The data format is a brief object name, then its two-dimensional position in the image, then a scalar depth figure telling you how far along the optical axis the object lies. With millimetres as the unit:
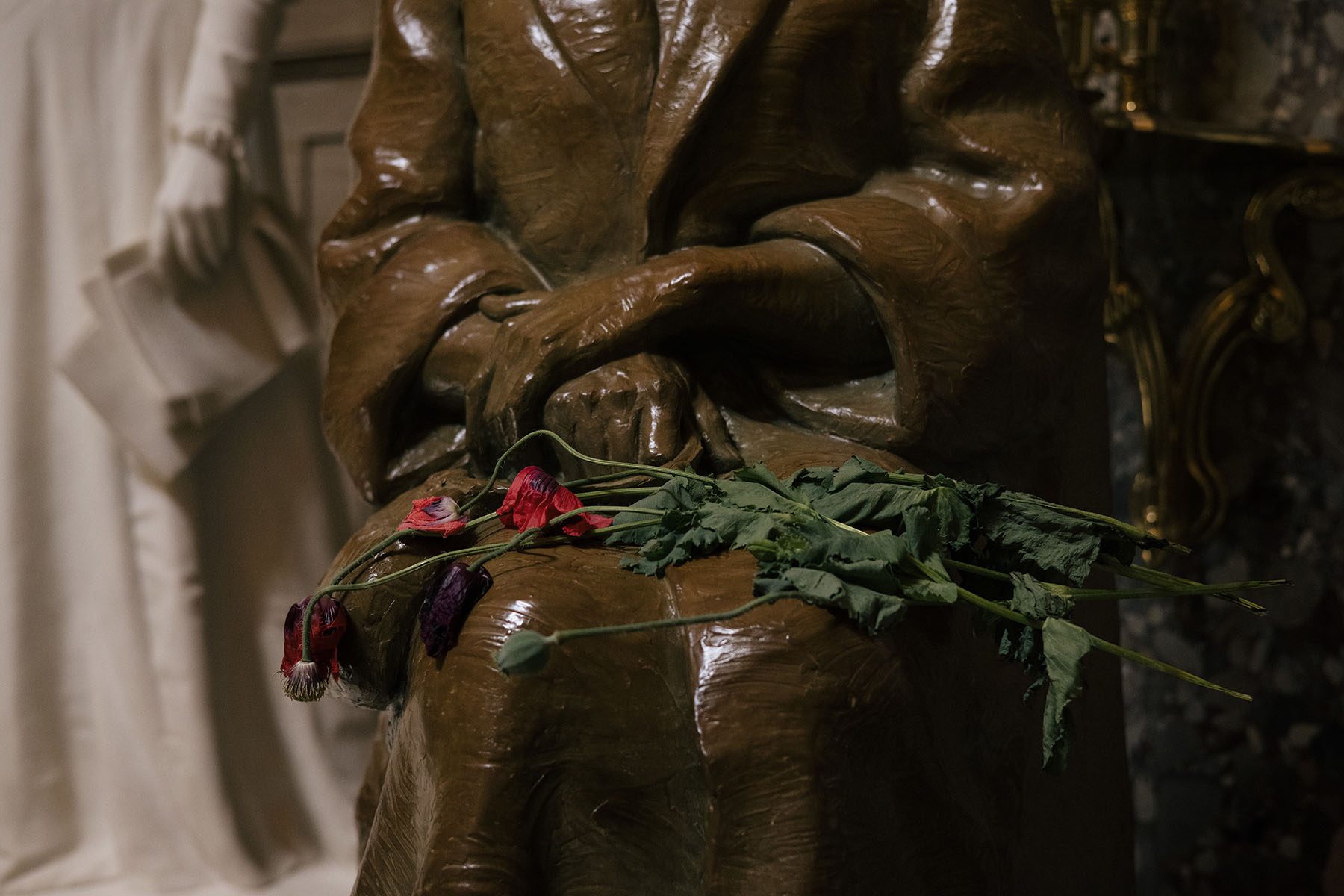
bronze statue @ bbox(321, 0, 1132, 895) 1908
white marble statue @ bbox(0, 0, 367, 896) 3116
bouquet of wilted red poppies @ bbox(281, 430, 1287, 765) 1883
